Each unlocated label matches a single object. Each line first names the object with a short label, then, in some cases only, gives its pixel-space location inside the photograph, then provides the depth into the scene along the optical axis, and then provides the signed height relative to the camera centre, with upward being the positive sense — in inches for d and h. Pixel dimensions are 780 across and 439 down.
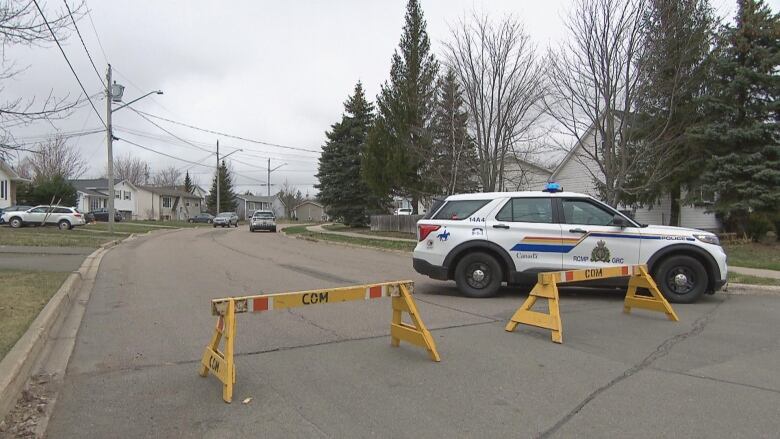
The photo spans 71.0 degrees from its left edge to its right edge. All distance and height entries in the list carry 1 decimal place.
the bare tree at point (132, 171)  3838.6 +311.2
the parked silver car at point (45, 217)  1328.7 -7.8
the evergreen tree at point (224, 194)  3233.3 +124.8
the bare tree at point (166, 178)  4517.7 +303.3
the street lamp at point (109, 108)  1115.3 +223.1
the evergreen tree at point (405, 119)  1193.4 +217.6
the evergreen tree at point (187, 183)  4015.8 +232.0
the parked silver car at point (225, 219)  2064.3 -15.9
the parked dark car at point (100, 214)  2261.3 +0.9
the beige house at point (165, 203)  3008.6 +68.4
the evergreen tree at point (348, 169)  1544.0 +135.0
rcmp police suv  349.7 -17.8
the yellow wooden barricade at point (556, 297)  254.7 -39.9
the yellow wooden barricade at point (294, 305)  180.7 -34.5
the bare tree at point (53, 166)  2432.3 +226.6
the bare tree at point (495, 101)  777.6 +168.4
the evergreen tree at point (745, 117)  732.0 +142.2
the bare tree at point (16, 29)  307.4 +105.1
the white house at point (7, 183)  1619.8 +96.0
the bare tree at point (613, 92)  645.3 +155.1
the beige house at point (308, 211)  4411.9 +36.5
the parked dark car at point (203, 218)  2738.7 -16.1
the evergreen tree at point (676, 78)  652.1 +179.4
